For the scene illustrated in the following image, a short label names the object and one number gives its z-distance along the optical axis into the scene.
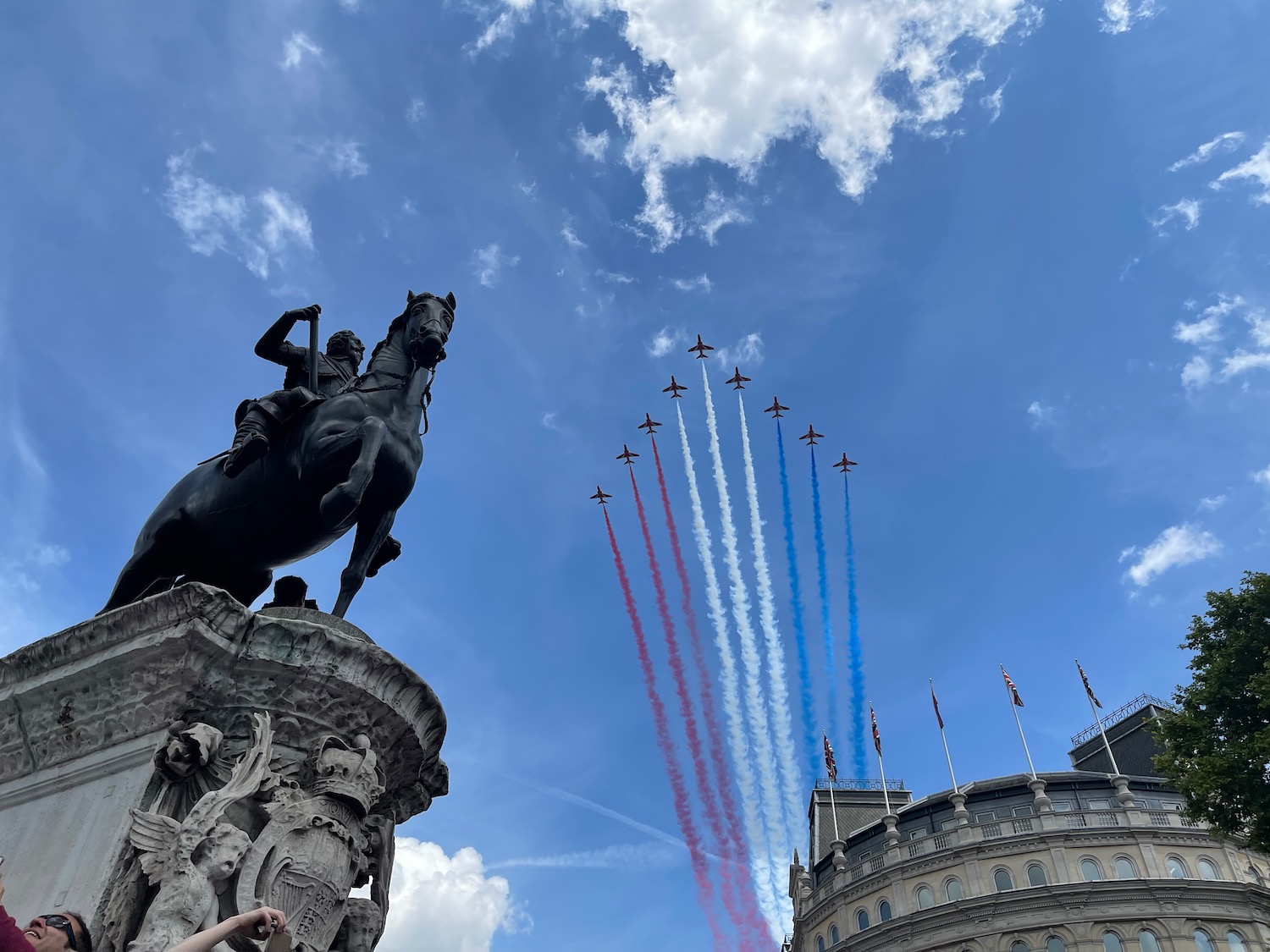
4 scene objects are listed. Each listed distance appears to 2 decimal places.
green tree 19.14
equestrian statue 6.34
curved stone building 44.56
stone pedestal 4.43
